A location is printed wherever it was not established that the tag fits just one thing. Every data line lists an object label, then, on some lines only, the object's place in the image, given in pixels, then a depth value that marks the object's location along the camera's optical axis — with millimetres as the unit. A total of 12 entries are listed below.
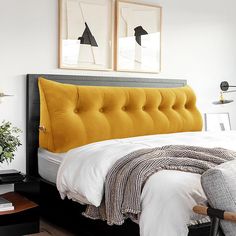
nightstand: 2809
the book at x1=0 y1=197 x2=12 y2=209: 2793
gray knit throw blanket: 2152
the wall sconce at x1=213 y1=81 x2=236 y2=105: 4152
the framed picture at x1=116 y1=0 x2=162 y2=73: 3654
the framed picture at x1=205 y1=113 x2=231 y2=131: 4227
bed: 2809
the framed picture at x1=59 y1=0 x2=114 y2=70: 3383
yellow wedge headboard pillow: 3135
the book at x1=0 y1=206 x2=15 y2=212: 2787
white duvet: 1983
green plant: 2824
